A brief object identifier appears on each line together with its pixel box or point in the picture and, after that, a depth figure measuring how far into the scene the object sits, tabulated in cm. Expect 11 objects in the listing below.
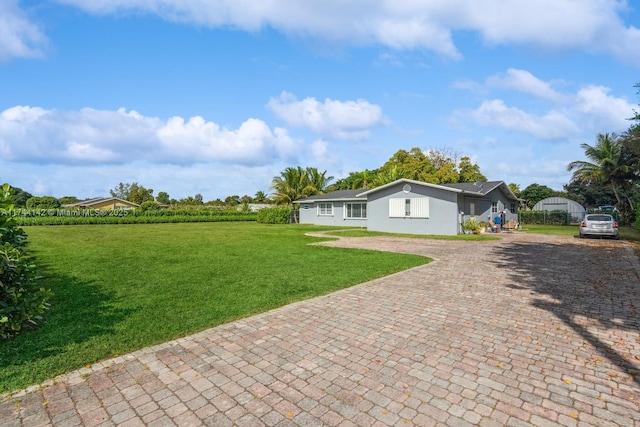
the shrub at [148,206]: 4375
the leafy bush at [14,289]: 412
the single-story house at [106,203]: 5400
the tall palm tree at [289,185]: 3872
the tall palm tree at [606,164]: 2847
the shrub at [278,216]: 3526
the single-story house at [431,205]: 1961
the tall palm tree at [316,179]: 4047
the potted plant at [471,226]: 1995
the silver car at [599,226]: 1695
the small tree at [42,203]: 4749
